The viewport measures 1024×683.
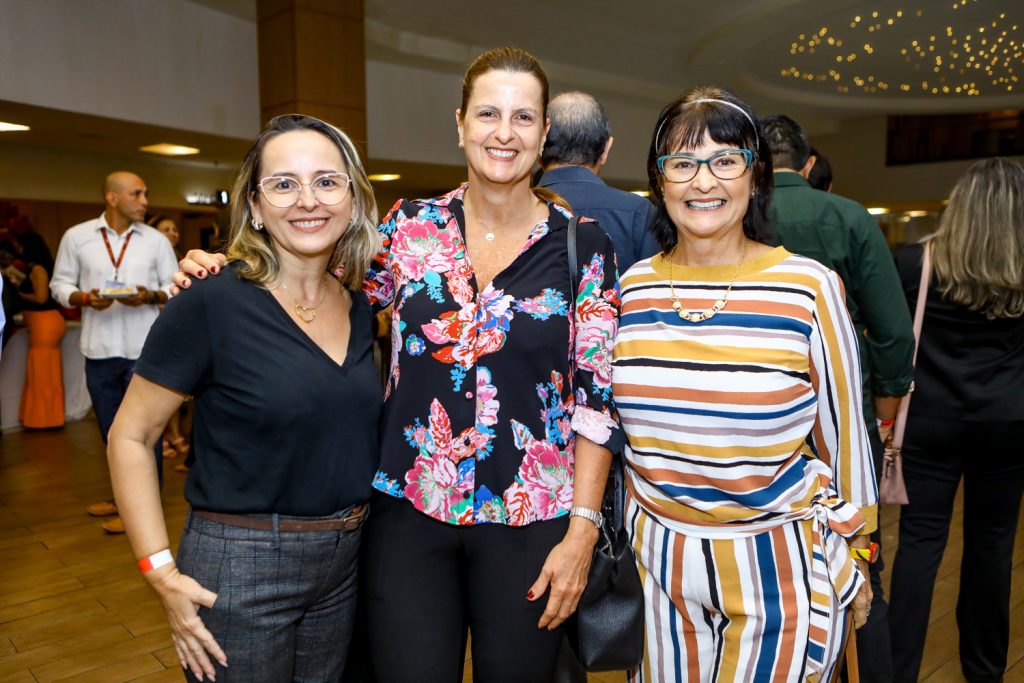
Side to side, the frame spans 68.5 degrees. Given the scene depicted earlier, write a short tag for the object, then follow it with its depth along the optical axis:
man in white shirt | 4.43
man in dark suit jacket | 2.49
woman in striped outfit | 1.47
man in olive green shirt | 2.47
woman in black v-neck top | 1.44
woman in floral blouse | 1.52
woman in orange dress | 6.76
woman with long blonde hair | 2.42
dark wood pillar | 6.52
